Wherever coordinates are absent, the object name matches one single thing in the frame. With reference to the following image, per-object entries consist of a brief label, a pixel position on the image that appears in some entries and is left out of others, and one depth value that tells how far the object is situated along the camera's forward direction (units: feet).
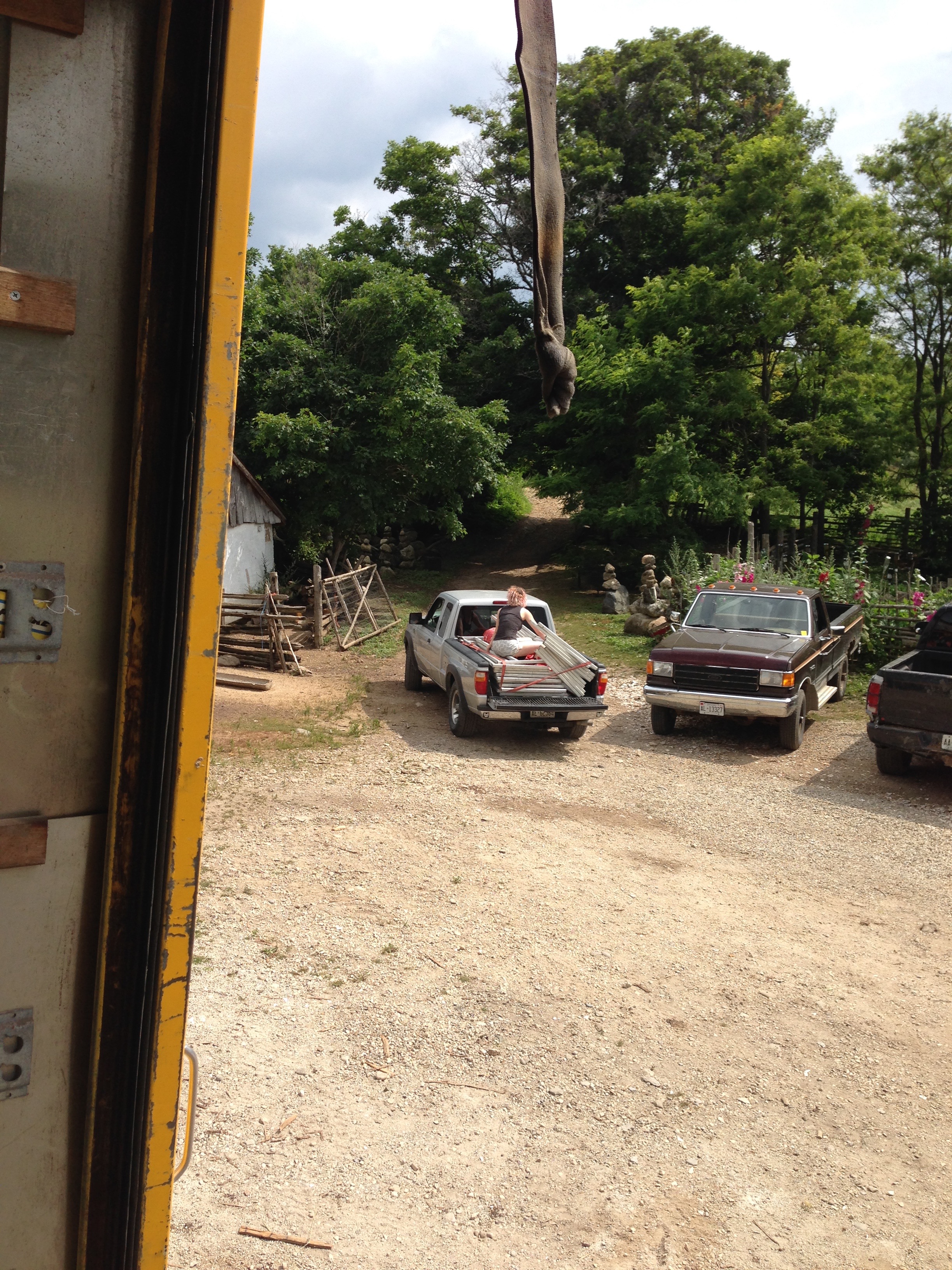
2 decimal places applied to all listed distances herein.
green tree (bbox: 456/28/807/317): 95.04
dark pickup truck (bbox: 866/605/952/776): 29.22
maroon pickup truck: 34.68
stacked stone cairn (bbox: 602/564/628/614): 70.59
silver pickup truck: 34.53
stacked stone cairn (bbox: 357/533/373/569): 76.52
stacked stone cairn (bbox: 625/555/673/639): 57.93
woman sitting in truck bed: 36.06
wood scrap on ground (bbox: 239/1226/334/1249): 11.04
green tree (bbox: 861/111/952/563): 80.84
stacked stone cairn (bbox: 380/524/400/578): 93.25
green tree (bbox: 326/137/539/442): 93.25
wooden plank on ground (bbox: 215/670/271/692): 44.21
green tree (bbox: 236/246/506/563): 69.82
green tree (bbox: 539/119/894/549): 75.51
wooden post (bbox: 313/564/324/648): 56.75
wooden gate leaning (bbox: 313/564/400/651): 57.11
